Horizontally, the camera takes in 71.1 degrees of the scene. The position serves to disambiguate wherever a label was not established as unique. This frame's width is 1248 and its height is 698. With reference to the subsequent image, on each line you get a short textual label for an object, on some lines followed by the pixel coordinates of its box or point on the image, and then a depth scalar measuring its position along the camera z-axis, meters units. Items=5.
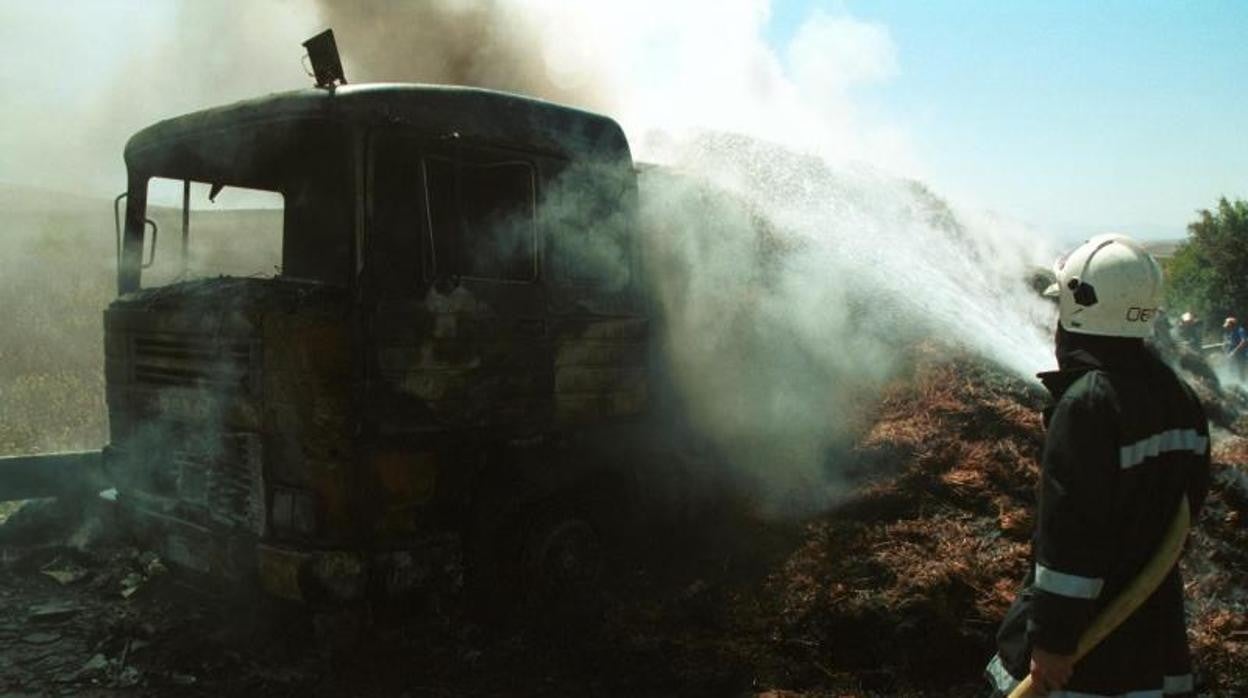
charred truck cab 4.02
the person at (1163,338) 8.29
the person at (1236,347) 17.05
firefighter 2.27
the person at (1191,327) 13.80
